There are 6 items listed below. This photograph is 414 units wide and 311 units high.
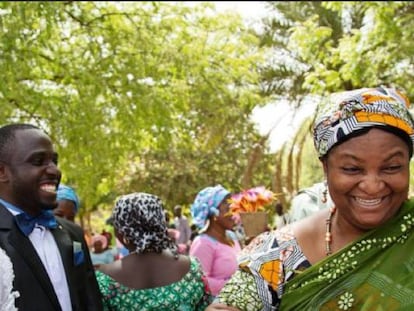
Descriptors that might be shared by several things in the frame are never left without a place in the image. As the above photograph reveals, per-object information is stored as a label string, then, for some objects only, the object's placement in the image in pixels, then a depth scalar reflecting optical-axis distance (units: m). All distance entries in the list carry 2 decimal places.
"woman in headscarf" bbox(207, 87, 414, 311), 2.16
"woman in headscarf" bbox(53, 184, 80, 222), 5.65
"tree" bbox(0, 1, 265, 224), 7.48
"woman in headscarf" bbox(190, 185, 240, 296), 5.25
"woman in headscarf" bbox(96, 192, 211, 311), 3.65
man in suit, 3.04
